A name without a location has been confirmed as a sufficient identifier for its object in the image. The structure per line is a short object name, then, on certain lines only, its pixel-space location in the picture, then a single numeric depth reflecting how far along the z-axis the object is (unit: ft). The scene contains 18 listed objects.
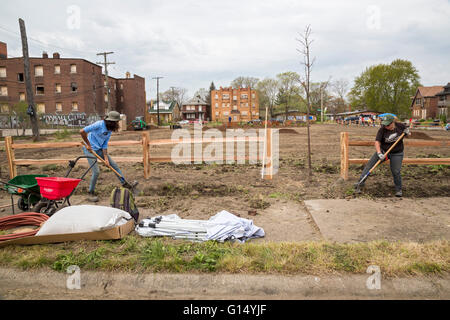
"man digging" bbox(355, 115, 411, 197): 19.81
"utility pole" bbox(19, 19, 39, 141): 67.72
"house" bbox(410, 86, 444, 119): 225.97
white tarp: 13.07
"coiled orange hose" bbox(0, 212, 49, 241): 14.74
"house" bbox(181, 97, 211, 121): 306.14
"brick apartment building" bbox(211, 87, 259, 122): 294.25
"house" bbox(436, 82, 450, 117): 196.92
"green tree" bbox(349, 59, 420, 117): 234.17
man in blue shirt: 20.11
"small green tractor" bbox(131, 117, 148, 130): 132.46
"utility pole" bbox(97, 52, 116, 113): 124.23
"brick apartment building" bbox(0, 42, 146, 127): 147.84
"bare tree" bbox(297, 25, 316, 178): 22.93
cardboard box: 12.62
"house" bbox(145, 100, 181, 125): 268.00
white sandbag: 12.74
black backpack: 14.79
